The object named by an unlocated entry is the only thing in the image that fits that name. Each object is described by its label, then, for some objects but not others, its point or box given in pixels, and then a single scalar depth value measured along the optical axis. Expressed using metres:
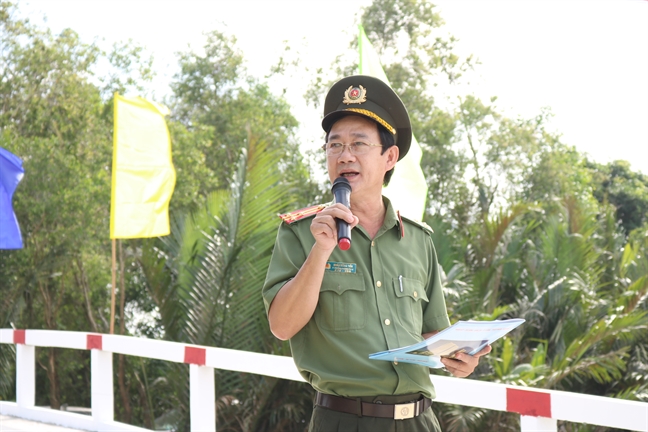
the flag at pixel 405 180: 8.05
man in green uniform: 2.38
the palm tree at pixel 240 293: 9.01
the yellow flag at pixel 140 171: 9.52
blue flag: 9.89
